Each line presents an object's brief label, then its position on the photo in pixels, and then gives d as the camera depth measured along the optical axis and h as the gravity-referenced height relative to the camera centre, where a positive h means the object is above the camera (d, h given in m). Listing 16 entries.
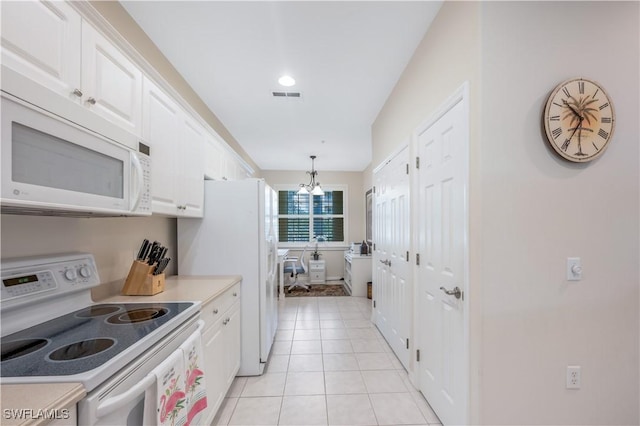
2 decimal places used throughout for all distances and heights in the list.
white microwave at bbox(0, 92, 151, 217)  0.83 +0.20
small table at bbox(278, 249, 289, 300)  4.69 -0.94
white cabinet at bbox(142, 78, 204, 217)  1.77 +0.49
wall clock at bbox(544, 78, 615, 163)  1.38 +0.50
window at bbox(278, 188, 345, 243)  6.97 +0.07
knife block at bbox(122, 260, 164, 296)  1.79 -0.41
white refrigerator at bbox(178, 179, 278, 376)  2.51 -0.26
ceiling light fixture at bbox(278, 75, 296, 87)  2.60 +1.35
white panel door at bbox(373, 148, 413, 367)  2.53 -0.40
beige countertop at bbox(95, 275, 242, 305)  1.71 -0.51
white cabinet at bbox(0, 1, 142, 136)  0.93 +0.66
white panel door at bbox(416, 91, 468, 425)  1.58 -0.30
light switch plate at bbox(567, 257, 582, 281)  1.40 -0.26
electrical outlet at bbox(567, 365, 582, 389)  1.40 -0.81
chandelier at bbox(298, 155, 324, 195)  5.66 +0.73
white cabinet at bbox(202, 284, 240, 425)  1.72 -0.91
